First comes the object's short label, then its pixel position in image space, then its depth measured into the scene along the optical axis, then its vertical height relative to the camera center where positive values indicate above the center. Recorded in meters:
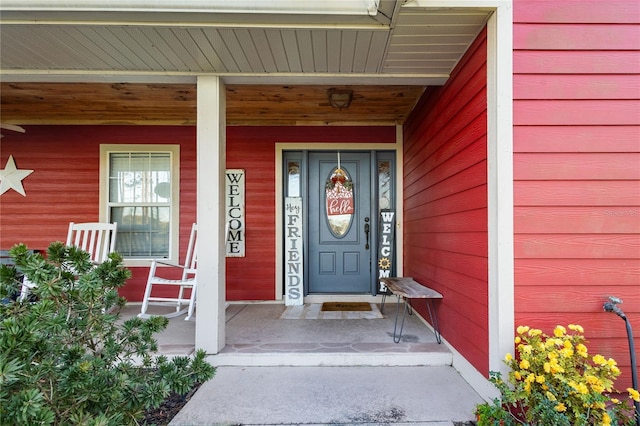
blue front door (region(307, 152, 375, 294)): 3.98 -0.11
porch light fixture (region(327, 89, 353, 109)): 2.96 +1.16
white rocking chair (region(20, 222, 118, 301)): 3.42 -0.17
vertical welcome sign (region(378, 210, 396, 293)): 3.94 -0.26
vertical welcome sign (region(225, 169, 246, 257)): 3.92 +0.12
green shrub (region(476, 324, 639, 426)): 1.36 -0.73
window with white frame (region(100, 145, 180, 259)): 3.88 +0.32
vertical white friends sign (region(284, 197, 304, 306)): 3.84 -0.29
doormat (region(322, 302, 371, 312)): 3.55 -0.96
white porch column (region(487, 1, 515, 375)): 1.71 +0.19
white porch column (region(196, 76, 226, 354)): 2.30 +0.05
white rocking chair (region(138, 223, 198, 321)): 3.22 -0.65
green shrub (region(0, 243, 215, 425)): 1.01 -0.49
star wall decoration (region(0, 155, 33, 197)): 3.84 +0.52
